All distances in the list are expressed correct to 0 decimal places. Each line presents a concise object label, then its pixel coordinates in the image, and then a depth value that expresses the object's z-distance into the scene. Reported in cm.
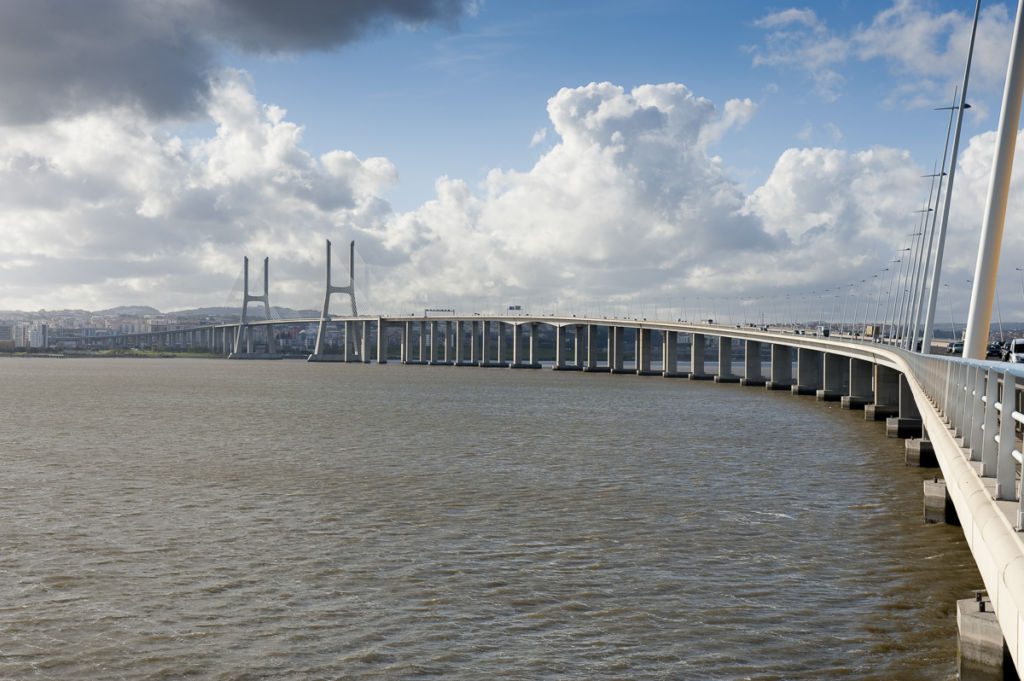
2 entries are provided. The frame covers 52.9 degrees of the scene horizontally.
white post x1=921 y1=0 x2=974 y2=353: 4394
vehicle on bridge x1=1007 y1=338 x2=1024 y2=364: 5272
